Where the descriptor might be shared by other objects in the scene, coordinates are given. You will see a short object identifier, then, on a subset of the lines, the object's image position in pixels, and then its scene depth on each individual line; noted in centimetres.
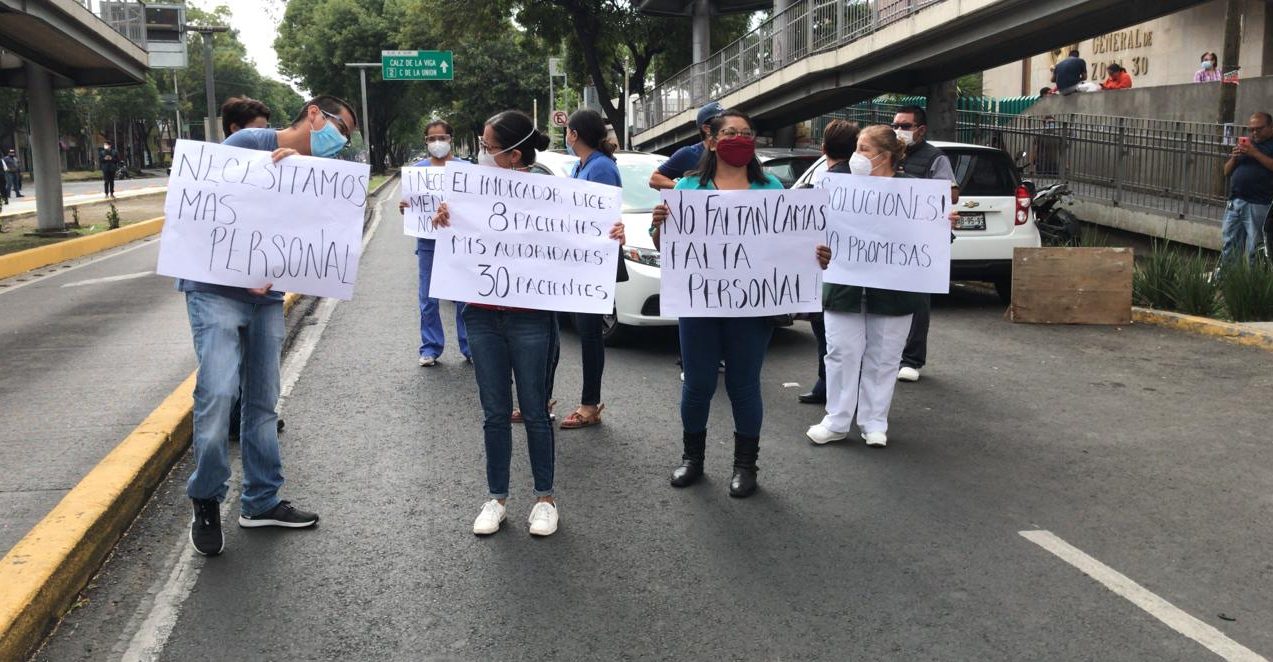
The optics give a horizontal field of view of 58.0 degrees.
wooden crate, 1016
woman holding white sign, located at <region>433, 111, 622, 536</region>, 479
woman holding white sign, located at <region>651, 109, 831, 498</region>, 532
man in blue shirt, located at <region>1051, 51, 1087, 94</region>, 2183
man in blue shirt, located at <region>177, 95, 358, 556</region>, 453
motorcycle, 1407
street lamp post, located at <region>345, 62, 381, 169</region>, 5309
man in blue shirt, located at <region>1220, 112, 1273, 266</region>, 1091
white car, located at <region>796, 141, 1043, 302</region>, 1094
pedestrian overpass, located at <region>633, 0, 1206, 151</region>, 1614
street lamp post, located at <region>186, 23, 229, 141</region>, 2905
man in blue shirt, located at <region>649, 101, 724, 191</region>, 614
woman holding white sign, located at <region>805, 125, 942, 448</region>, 625
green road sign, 4988
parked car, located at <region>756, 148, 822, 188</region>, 1161
